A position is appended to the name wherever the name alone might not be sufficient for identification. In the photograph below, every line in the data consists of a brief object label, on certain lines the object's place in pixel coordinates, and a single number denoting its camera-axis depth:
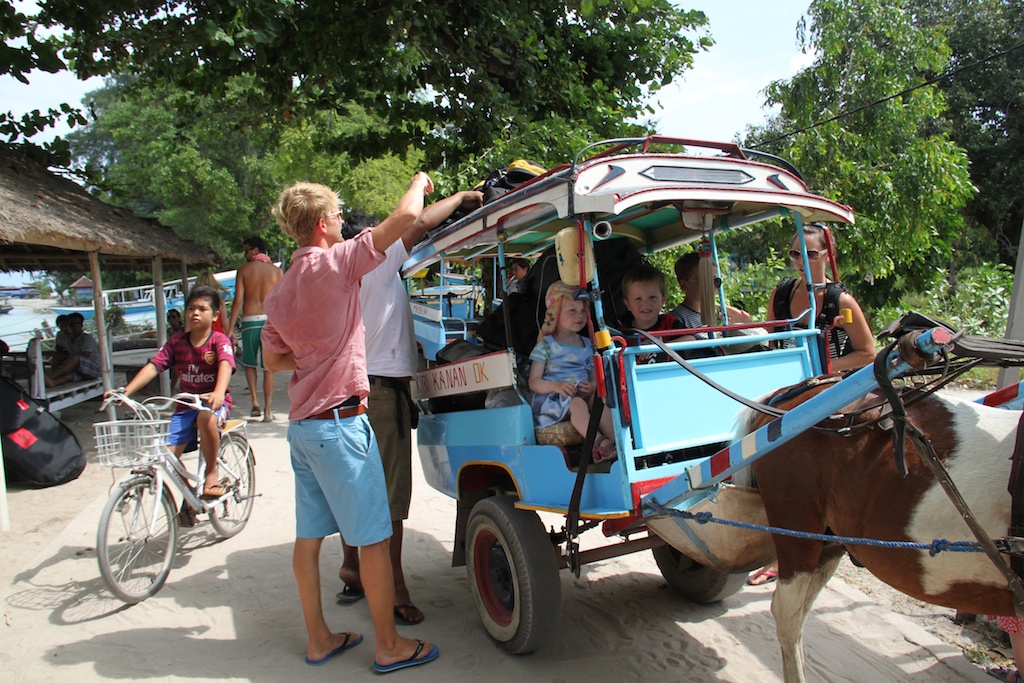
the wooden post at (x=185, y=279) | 12.08
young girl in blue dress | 3.45
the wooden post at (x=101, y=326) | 8.74
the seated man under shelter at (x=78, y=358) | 10.05
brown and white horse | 2.31
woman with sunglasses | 4.07
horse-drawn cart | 2.95
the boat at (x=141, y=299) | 25.30
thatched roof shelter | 7.33
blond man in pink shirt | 3.31
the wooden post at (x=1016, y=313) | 4.61
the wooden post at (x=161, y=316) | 11.06
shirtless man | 9.13
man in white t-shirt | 4.12
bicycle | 4.31
